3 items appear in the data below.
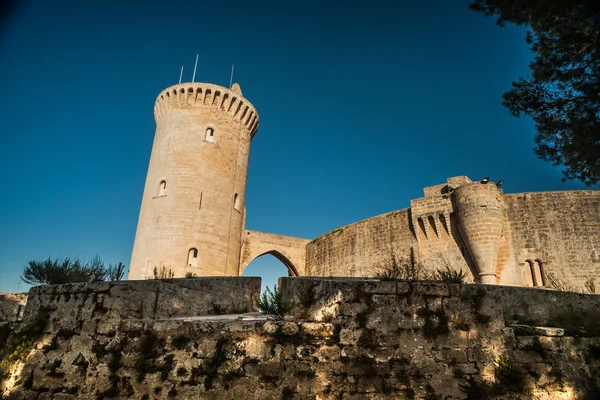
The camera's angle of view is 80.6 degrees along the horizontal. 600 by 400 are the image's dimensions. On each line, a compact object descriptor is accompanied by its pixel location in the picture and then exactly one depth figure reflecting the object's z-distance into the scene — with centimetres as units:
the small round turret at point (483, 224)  1273
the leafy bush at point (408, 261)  1461
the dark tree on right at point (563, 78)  530
